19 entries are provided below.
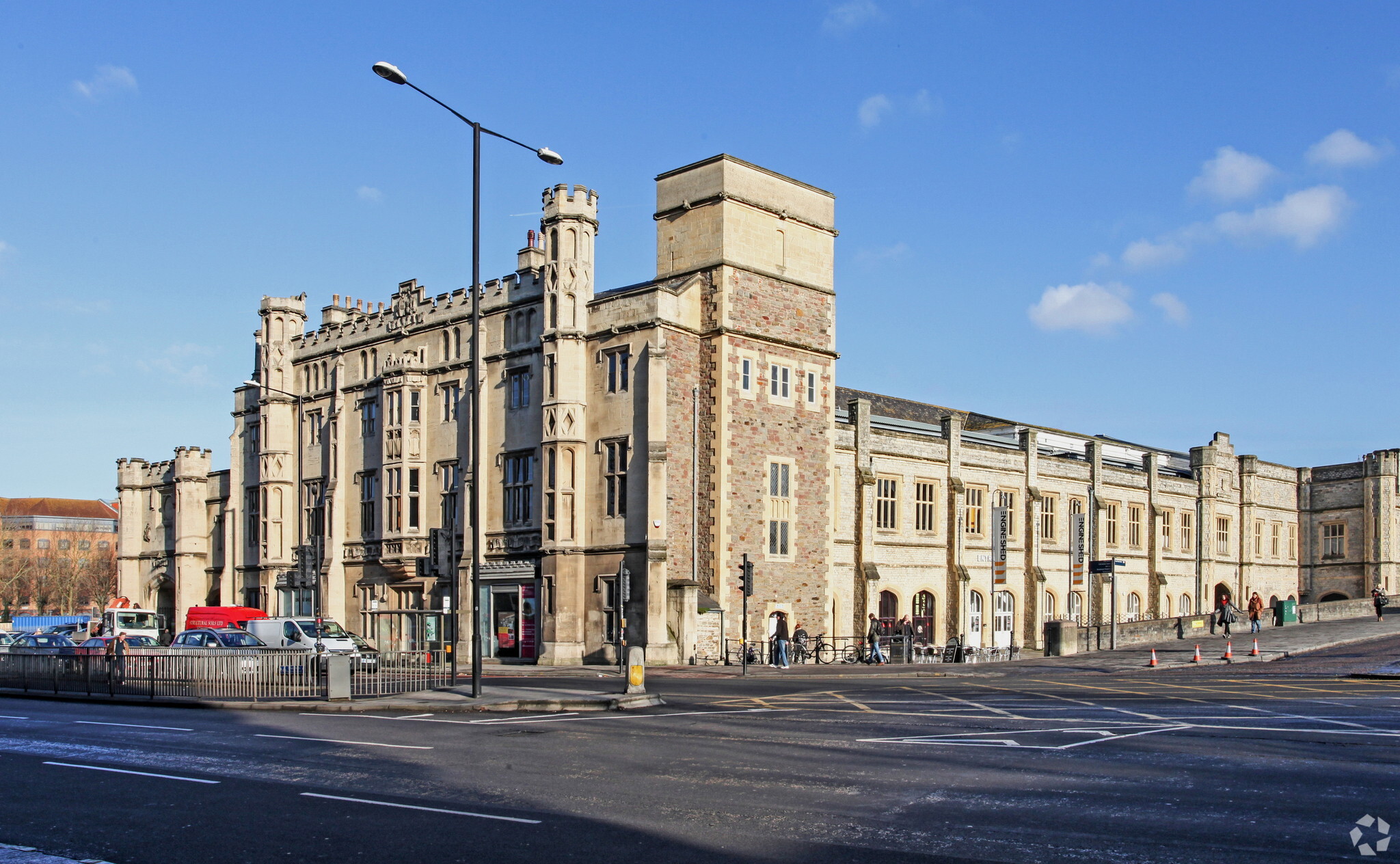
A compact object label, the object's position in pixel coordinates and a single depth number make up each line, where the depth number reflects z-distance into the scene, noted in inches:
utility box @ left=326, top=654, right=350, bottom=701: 901.8
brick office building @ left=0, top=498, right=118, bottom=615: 4562.0
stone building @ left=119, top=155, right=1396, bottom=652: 1487.5
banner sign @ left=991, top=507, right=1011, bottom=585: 1748.3
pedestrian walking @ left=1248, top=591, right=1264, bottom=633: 1704.0
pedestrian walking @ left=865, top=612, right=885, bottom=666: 1502.1
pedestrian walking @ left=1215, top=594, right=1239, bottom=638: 1743.4
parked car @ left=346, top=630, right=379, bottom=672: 1045.8
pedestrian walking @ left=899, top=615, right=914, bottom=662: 1549.0
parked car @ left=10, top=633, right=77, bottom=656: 1276.3
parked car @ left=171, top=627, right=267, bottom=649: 1195.3
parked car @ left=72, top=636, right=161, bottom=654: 1399.6
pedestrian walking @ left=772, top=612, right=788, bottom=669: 1408.7
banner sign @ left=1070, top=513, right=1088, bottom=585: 1819.6
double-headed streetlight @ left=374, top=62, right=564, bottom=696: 890.7
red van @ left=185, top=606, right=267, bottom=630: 1599.4
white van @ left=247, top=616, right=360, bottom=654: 1406.3
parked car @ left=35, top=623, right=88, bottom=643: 1876.2
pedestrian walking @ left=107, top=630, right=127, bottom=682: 1032.8
